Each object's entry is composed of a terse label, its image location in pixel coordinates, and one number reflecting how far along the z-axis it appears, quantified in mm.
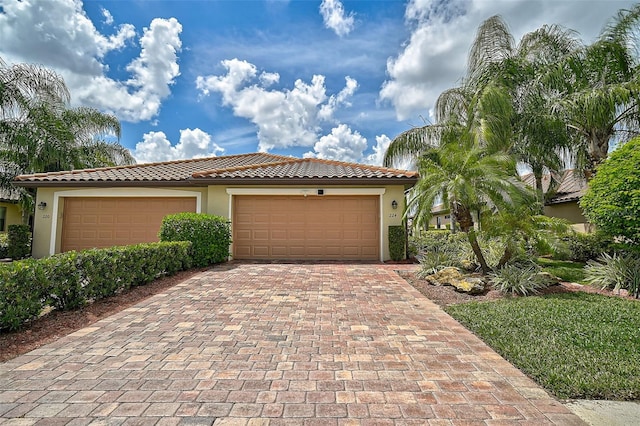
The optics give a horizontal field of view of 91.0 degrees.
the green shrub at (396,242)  11328
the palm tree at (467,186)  7020
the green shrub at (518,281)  6623
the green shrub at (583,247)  11297
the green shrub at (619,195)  6723
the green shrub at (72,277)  4113
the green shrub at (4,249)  12383
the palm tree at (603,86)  9234
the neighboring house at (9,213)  16828
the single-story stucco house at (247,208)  11570
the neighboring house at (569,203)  13945
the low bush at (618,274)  6738
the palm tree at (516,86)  10596
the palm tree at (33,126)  12836
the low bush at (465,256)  8461
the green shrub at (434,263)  8336
